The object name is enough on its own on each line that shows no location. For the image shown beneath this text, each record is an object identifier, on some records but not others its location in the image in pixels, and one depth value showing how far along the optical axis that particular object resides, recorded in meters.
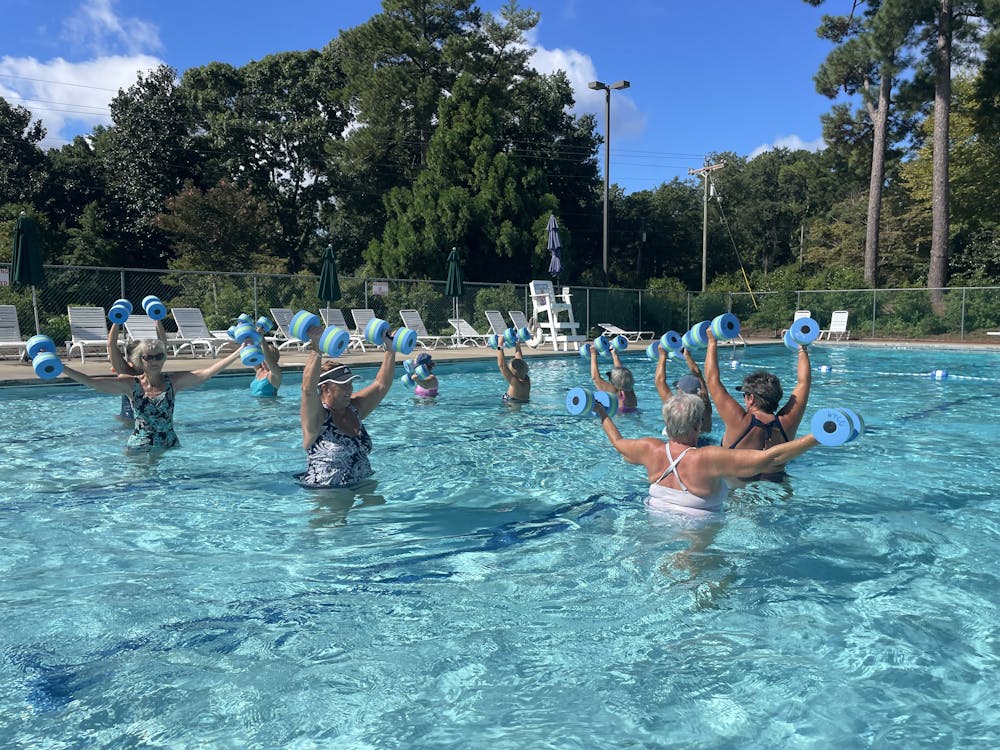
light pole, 25.36
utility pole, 37.09
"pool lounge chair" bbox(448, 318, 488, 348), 20.75
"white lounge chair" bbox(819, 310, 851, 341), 26.27
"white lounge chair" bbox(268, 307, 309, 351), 18.35
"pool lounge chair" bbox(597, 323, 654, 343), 24.20
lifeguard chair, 21.31
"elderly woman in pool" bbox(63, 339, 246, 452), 5.98
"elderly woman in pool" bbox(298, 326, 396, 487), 4.63
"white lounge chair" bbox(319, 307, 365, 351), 18.36
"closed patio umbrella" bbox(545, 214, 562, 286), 25.42
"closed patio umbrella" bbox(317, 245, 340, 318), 17.88
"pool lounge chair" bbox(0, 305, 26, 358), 14.13
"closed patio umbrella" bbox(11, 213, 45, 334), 13.17
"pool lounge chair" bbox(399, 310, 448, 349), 20.11
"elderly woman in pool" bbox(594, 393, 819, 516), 3.82
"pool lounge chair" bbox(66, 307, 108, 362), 14.84
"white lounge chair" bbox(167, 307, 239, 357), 16.36
